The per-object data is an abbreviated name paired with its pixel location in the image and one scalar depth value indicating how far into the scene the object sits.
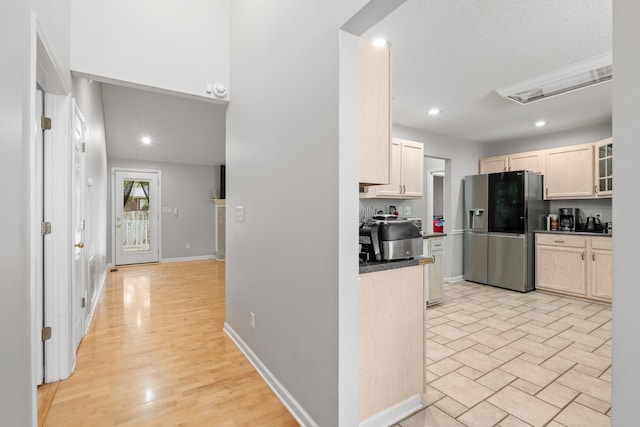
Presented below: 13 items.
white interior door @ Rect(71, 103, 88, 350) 2.36
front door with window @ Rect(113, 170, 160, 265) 6.41
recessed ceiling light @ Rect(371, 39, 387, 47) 2.42
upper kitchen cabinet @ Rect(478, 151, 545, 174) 4.87
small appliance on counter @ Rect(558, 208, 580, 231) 4.69
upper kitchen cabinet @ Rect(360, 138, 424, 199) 3.98
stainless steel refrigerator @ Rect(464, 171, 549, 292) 4.60
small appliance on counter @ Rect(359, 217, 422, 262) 1.88
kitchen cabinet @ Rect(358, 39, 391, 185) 1.66
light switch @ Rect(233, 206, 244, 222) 2.65
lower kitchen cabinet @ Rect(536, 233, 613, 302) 4.04
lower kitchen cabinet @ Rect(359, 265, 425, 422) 1.69
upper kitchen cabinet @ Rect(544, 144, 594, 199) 4.36
